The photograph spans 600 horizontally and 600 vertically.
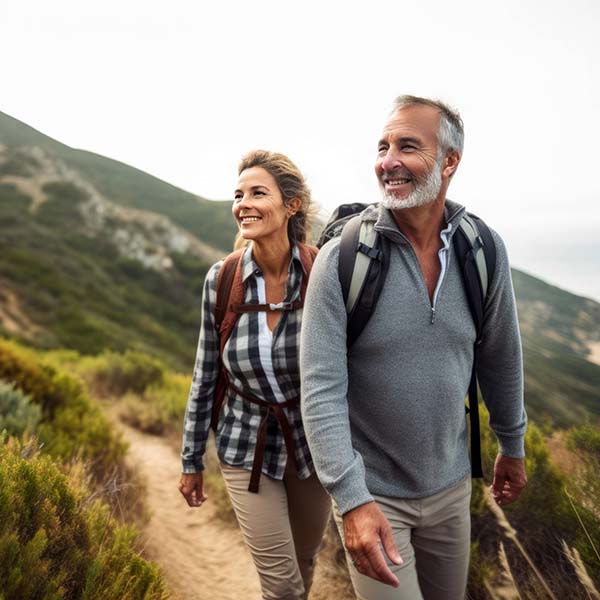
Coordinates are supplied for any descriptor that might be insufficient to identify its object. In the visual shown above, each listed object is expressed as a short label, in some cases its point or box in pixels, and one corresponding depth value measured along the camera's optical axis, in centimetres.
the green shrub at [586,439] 288
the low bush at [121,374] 912
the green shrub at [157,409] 743
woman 233
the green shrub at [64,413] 460
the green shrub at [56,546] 205
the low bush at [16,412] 423
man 174
